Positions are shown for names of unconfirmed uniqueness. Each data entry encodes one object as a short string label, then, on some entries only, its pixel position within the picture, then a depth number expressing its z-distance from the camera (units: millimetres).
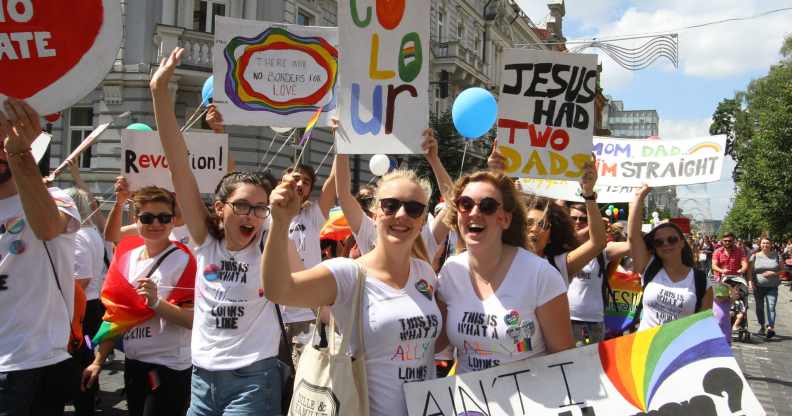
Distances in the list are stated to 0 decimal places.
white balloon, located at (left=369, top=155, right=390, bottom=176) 8891
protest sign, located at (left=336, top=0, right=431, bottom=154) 3631
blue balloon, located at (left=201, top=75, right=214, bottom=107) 6508
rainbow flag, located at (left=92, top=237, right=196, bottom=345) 3586
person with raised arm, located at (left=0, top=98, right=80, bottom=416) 2590
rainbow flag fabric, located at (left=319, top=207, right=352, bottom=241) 6270
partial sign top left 2662
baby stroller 11734
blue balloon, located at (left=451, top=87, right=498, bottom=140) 5945
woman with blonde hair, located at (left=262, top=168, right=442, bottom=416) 2314
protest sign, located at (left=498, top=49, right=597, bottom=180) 4879
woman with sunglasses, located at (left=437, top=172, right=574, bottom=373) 2639
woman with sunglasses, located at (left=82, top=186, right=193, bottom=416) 3539
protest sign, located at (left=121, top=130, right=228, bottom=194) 4840
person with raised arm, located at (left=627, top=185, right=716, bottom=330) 4980
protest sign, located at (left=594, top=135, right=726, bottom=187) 6137
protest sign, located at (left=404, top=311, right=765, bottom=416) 2672
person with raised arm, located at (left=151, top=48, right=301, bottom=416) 3070
